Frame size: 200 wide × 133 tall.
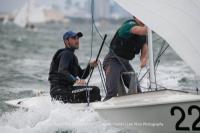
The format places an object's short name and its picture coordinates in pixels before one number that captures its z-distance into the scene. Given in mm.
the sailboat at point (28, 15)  106137
